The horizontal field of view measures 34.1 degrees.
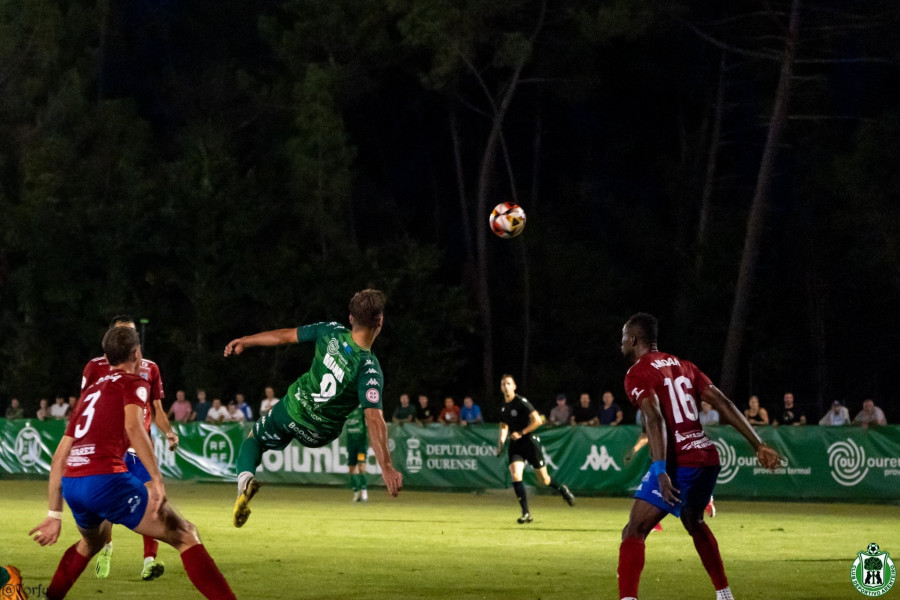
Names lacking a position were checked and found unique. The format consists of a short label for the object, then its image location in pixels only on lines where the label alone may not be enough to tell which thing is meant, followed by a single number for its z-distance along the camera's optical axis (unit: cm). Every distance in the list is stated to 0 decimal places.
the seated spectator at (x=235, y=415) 3214
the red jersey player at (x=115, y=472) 958
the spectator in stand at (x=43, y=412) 3590
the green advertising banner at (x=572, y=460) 2564
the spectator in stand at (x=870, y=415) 2658
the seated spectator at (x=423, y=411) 3225
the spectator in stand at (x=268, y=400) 3203
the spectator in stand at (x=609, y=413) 2862
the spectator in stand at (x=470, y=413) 3080
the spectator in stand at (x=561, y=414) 2998
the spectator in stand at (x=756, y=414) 2725
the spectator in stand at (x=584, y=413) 2919
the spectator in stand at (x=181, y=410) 3372
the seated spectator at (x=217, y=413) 3272
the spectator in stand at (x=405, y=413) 3092
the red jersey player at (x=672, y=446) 1034
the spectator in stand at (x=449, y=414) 3105
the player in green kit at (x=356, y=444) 2656
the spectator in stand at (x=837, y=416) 2720
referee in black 2134
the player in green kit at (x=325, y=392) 1066
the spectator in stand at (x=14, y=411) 3744
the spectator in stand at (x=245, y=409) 3241
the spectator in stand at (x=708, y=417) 2638
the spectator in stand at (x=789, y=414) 2705
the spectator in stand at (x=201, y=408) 3359
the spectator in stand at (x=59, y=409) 3572
